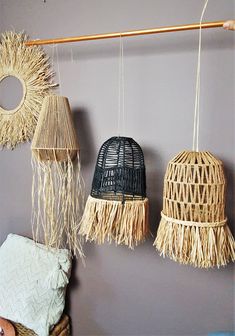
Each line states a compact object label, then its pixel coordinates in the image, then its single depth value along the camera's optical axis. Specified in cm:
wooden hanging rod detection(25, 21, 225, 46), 96
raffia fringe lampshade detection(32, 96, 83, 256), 116
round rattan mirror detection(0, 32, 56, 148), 142
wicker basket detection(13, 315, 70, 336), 129
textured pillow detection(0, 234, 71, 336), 127
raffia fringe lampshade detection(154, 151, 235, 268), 90
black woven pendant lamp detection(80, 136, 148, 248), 104
